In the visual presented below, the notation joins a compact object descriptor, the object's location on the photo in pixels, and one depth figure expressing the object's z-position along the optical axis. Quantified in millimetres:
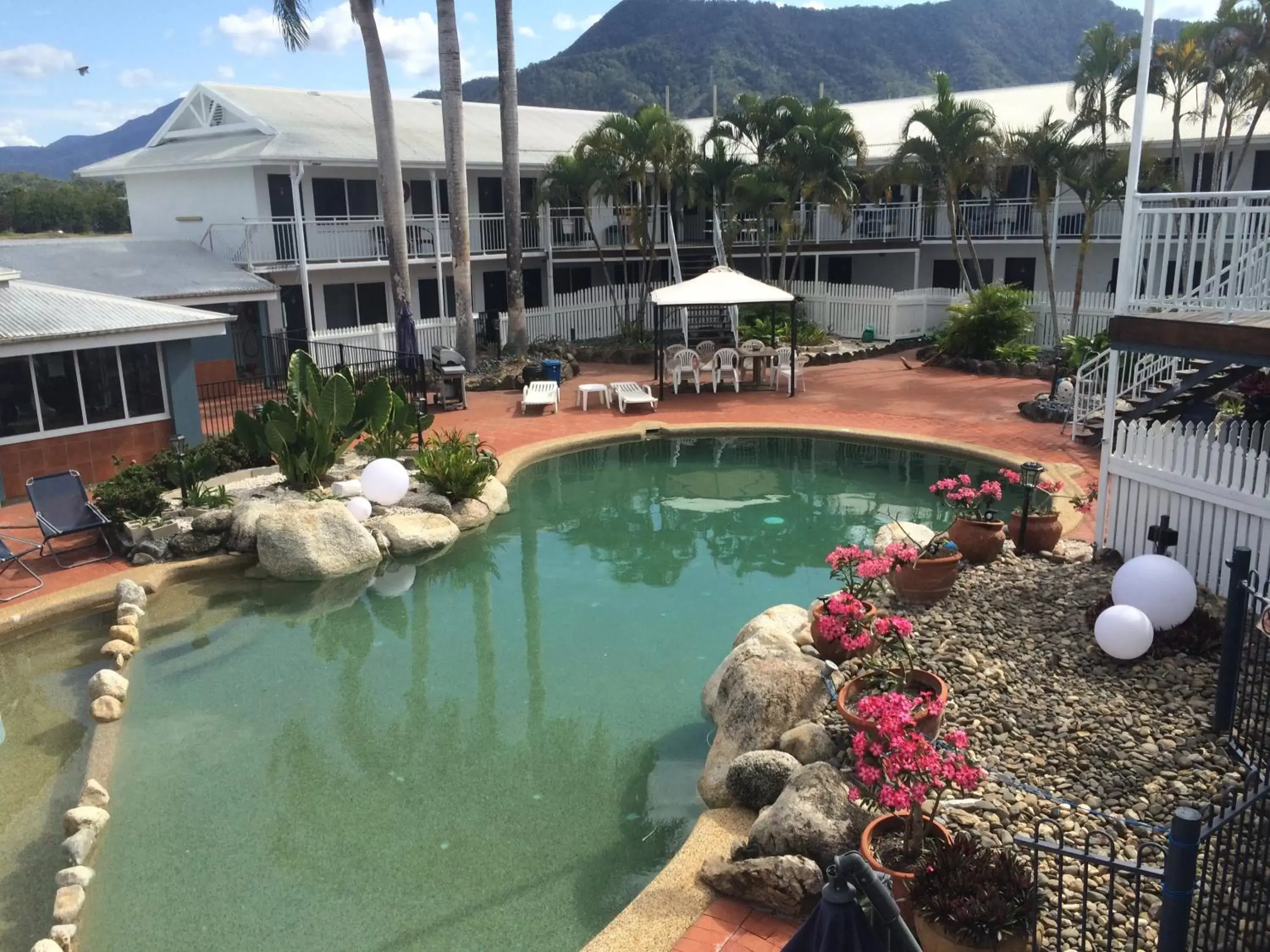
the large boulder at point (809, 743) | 6473
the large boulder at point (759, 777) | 6250
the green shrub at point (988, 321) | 22094
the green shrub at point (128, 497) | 11898
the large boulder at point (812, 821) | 5523
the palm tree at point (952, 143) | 22609
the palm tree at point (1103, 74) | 21125
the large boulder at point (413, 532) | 12258
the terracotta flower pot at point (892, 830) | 4918
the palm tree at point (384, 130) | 19859
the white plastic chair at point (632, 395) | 18844
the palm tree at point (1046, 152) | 21141
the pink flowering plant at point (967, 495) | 9289
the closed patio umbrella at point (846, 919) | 2789
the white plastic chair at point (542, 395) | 18812
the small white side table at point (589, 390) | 19281
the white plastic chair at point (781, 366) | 20703
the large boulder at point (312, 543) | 11492
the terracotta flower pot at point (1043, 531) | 9859
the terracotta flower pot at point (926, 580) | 8703
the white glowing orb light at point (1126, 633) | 7031
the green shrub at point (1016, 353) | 21766
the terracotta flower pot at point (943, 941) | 4520
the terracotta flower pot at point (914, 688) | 6152
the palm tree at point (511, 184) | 23188
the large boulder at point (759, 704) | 6840
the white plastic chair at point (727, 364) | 20703
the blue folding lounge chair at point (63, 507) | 11508
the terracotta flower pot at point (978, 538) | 9406
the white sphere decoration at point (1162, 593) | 7352
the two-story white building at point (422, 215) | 21859
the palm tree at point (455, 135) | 21031
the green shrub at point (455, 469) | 13375
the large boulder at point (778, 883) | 5316
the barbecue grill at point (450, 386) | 19547
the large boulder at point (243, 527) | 11875
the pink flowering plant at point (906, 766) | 4895
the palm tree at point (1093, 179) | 20609
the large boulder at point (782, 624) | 8281
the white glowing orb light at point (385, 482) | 12570
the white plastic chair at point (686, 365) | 20469
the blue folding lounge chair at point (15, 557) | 10664
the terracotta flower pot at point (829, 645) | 7695
